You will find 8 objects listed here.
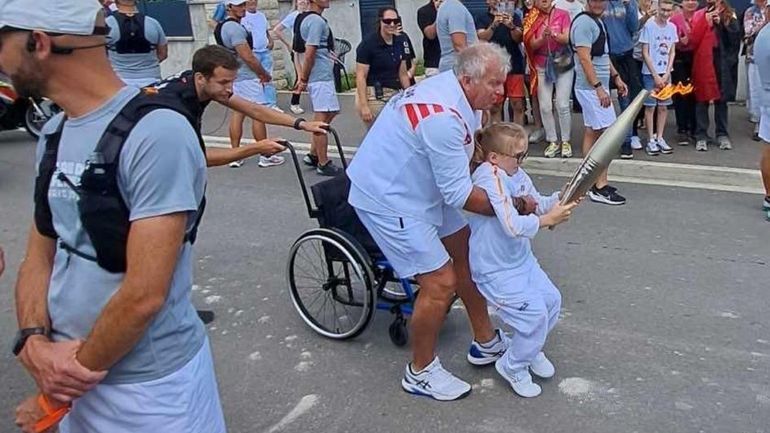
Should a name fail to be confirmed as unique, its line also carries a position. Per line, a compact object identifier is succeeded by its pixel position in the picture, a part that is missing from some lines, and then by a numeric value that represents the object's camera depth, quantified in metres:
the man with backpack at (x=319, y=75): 8.52
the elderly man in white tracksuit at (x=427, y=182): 3.68
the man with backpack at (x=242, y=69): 8.67
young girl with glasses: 3.87
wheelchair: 4.41
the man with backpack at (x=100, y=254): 1.82
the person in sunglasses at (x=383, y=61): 7.85
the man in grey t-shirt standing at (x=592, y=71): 7.35
